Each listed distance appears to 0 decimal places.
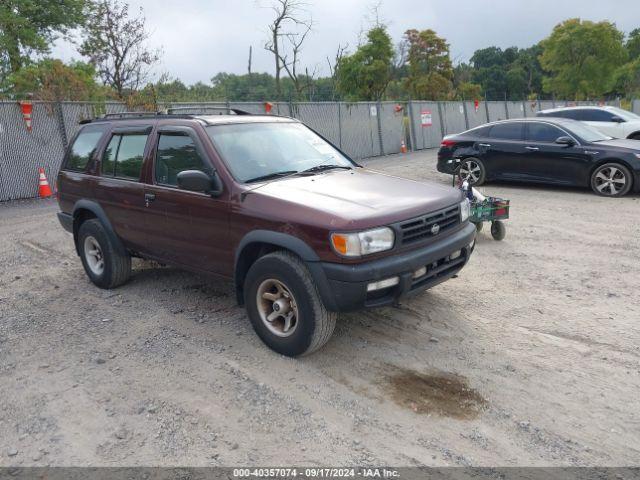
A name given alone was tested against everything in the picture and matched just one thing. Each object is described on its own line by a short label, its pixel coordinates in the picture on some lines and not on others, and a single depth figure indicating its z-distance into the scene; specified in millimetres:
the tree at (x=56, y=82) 15030
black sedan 9648
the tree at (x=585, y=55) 38688
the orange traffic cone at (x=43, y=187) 12102
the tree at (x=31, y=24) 23234
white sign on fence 22594
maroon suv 3541
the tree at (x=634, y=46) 59406
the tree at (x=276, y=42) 26109
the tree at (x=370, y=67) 29312
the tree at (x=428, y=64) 32250
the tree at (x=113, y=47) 22078
